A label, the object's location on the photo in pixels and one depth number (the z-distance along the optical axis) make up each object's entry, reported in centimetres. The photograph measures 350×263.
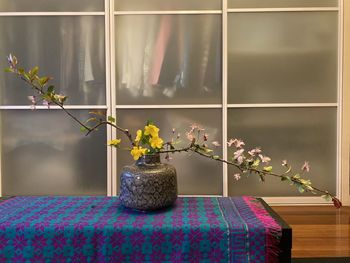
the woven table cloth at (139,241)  107
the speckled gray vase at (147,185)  120
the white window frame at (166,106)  266
